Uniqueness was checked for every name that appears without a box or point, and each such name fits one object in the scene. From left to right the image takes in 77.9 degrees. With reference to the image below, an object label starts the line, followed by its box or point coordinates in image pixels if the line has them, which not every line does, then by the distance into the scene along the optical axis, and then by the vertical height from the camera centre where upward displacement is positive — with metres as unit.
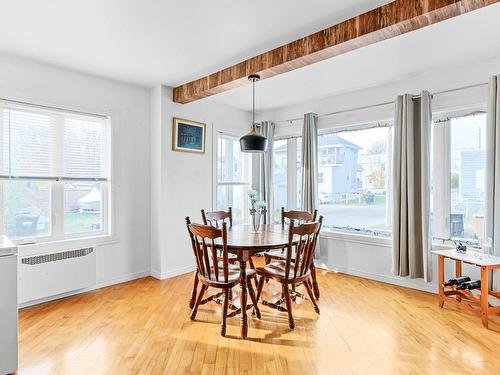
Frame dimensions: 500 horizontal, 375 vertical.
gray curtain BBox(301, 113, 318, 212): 4.70 +0.34
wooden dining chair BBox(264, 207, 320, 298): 3.41 -0.43
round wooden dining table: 2.62 -0.52
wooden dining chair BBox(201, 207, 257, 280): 3.72 -0.38
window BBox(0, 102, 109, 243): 3.18 +0.14
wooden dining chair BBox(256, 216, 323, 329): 2.66 -0.73
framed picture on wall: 4.29 +0.73
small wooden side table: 2.82 -1.05
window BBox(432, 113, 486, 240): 3.47 +0.09
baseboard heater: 3.15 -0.95
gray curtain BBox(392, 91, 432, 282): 3.59 -0.03
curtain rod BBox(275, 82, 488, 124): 3.38 +1.08
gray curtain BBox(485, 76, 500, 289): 3.11 +0.18
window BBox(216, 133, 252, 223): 5.11 +0.16
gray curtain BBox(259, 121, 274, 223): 5.34 +0.24
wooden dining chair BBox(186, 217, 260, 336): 2.56 -0.72
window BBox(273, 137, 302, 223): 5.23 +0.21
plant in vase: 3.35 -0.28
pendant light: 3.29 +0.47
